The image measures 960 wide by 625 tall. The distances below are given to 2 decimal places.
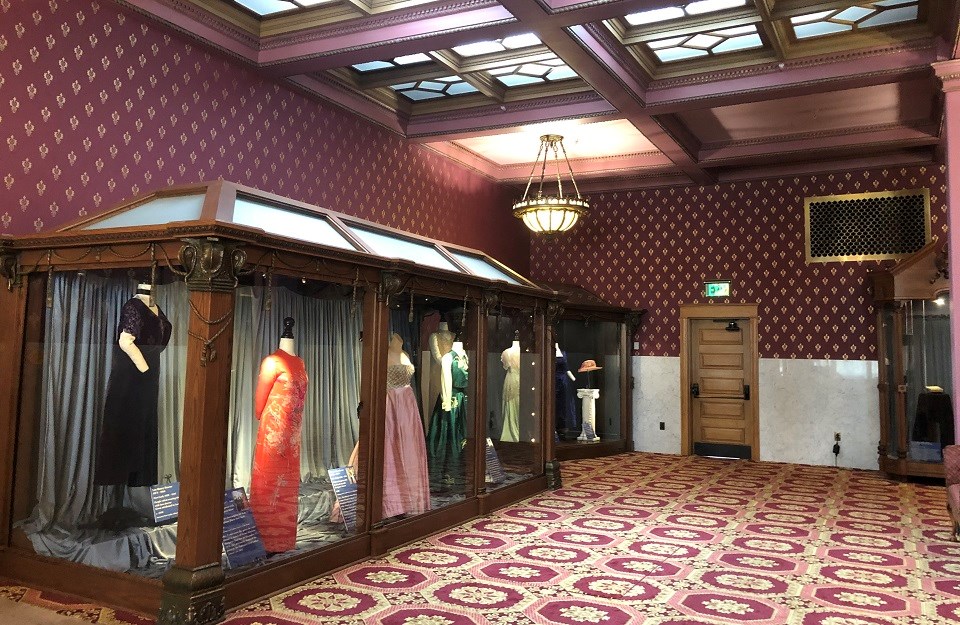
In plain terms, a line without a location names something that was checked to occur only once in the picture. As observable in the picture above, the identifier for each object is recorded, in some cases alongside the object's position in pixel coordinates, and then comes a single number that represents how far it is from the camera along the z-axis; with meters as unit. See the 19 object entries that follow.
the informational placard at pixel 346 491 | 4.61
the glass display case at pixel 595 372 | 9.73
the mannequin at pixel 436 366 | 5.52
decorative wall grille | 9.36
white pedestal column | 10.09
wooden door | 10.30
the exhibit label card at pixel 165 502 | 3.75
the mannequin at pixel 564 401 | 9.55
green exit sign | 10.45
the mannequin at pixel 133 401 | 3.96
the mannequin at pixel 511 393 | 6.53
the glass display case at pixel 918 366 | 8.11
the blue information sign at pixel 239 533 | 3.81
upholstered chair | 5.50
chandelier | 8.50
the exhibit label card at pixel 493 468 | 6.30
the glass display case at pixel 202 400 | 3.66
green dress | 5.58
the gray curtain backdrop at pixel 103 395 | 3.85
